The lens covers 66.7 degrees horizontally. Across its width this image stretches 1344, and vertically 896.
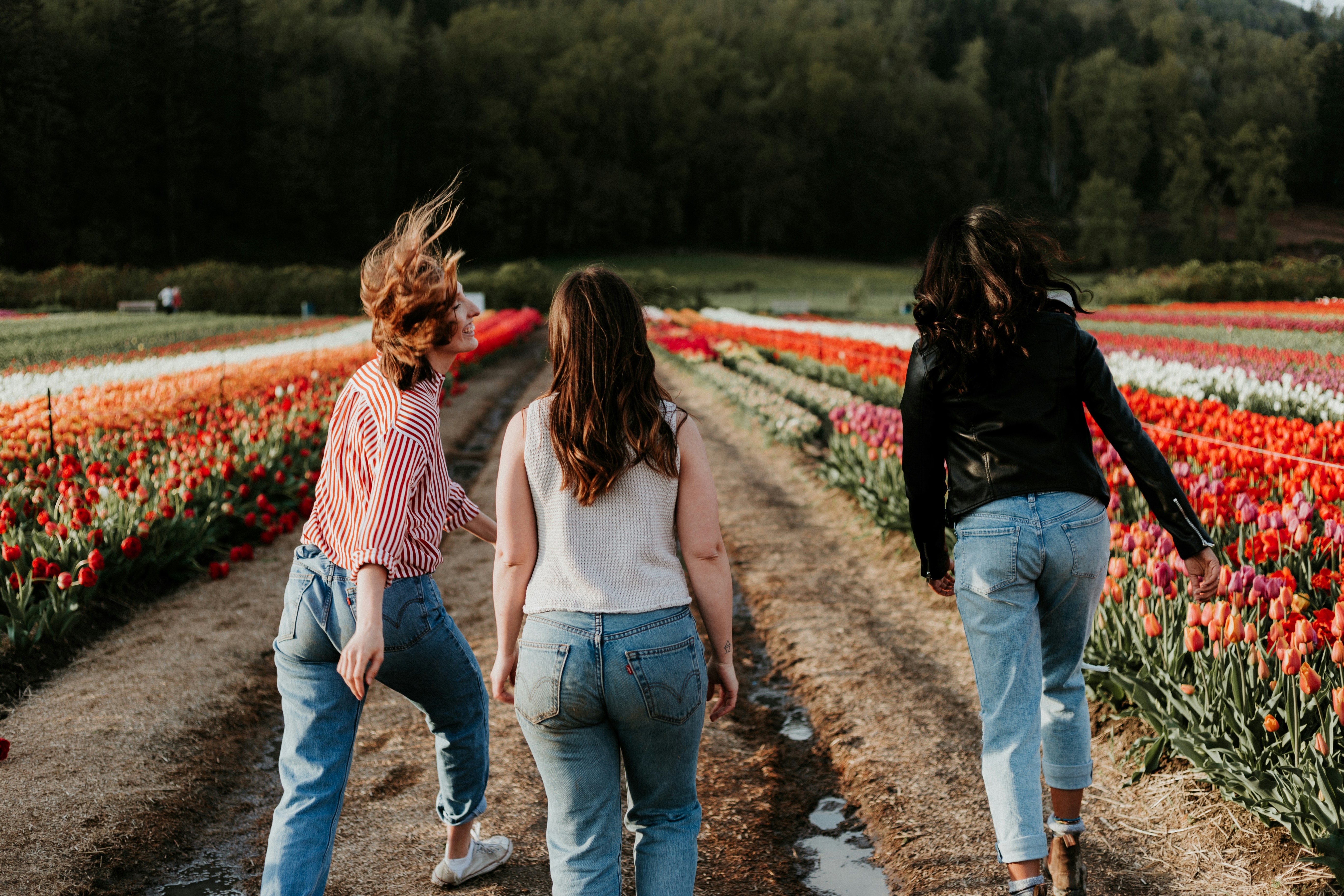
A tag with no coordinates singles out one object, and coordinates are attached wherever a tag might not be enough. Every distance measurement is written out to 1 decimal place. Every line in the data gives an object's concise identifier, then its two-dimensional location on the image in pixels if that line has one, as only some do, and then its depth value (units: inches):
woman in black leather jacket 97.1
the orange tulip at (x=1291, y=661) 111.3
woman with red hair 90.0
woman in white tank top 78.4
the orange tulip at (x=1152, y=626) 133.6
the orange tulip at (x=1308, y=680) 109.1
